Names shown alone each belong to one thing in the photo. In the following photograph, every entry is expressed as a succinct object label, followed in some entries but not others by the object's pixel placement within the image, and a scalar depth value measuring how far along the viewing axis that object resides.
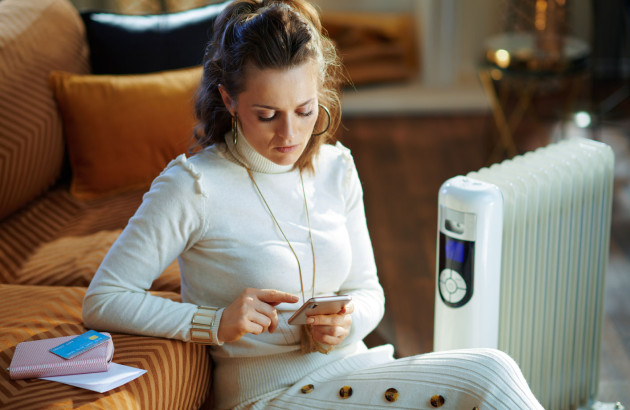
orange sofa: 3.51
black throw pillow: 4.00
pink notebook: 2.76
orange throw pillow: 3.78
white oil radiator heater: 3.08
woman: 2.80
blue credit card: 2.77
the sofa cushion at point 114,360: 2.71
